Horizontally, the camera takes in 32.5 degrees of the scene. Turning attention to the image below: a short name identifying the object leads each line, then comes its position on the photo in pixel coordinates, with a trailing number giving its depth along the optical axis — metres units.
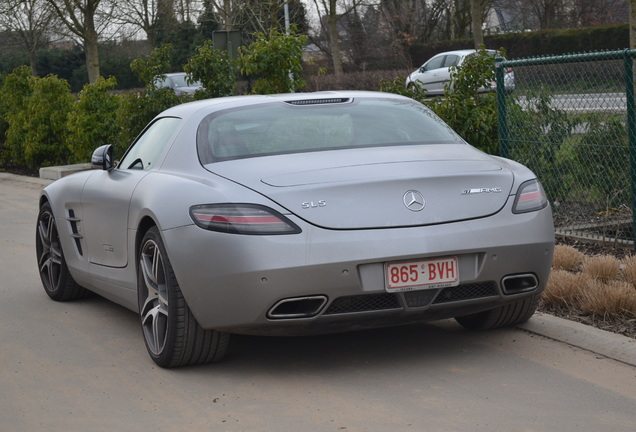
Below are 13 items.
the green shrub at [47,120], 20.14
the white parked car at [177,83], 34.01
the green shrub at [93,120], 18.27
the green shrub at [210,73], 14.23
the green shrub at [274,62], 13.30
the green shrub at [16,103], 21.12
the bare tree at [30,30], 49.96
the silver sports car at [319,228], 4.84
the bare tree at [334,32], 41.09
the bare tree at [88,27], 32.34
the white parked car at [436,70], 33.52
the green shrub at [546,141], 8.84
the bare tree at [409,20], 49.09
